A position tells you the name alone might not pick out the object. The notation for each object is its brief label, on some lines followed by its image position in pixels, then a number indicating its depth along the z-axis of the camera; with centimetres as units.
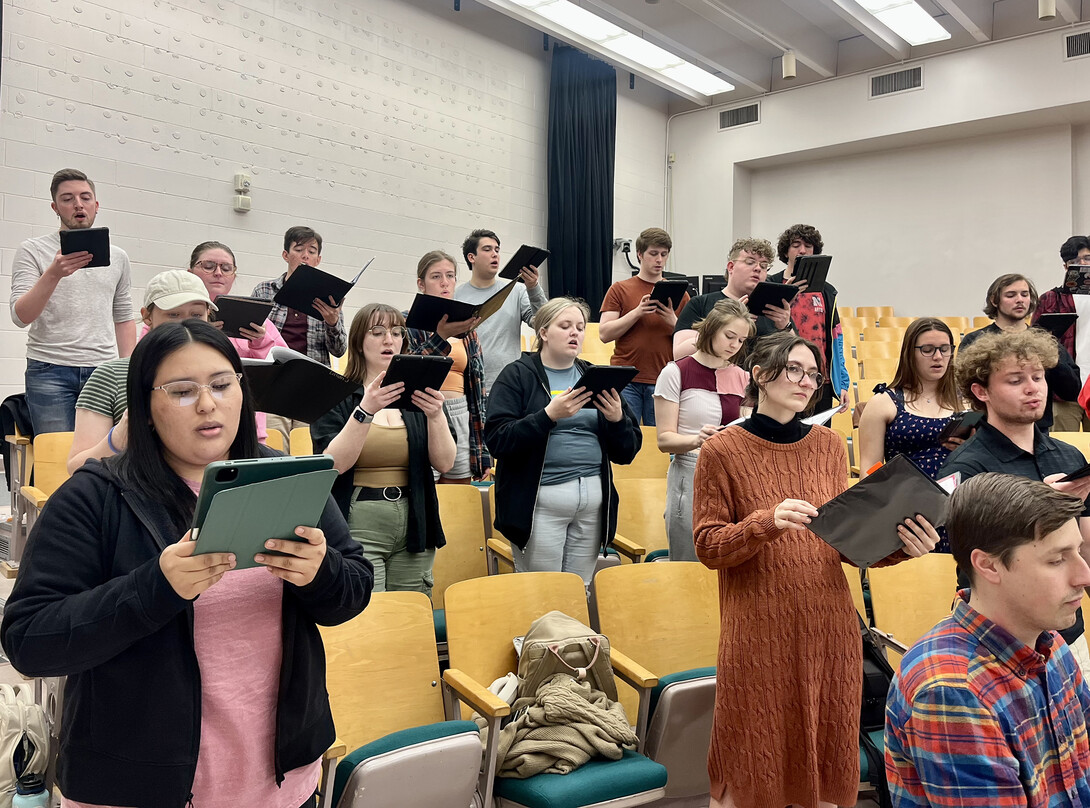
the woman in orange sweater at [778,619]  192
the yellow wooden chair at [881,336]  742
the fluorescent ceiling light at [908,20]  761
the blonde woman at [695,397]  297
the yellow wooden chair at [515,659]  197
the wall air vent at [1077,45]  776
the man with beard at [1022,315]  391
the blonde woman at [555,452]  269
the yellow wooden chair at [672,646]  219
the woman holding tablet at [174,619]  108
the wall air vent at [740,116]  990
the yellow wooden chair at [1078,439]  348
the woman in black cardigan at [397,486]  239
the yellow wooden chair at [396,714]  180
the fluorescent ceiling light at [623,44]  744
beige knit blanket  202
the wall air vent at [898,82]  873
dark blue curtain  847
